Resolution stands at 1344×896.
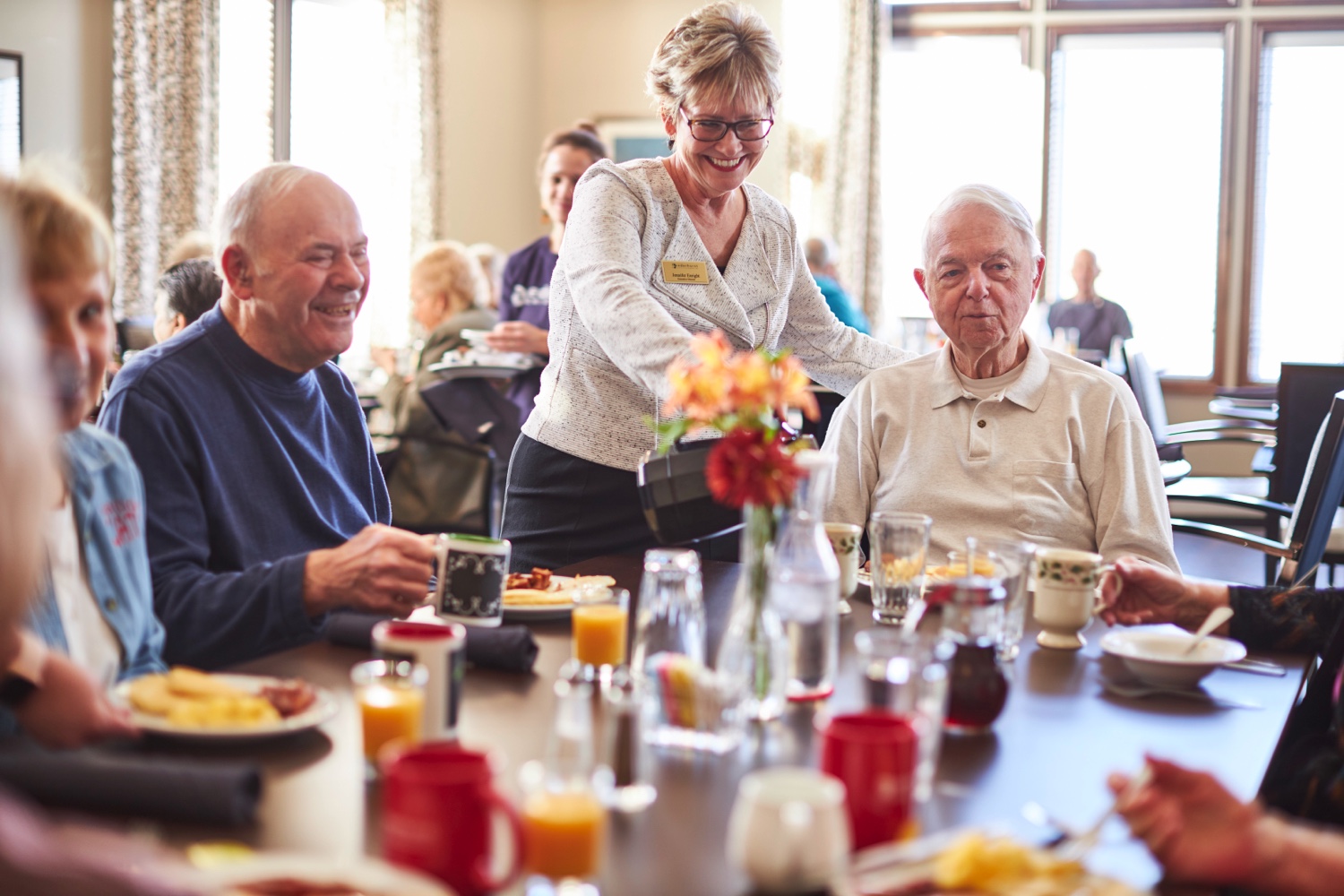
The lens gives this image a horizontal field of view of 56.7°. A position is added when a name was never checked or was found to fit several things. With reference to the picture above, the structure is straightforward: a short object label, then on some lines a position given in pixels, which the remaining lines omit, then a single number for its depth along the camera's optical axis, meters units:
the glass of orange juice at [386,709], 1.12
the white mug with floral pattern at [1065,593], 1.71
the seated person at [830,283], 4.21
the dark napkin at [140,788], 1.00
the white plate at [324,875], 0.84
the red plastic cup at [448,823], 0.85
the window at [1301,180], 8.70
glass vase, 1.28
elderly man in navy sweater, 1.64
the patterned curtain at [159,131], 6.23
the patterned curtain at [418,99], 8.09
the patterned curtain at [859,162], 9.08
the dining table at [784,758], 0.99
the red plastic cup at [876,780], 1.00
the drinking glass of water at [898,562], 1.78
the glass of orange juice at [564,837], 0.88
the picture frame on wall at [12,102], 5.73
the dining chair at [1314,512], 2.74
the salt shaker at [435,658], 1.18
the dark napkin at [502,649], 1.49
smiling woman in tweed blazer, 2.27
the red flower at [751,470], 1.24
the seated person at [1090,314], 8.19
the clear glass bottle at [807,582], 1.31
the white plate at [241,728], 1.17
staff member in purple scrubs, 4.43
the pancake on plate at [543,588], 1.81
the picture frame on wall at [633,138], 9.18
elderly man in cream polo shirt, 2.27
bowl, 1.50
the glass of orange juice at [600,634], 1.46
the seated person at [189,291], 2.75
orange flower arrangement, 1.22
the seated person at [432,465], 5.07
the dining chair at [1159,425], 4.44
